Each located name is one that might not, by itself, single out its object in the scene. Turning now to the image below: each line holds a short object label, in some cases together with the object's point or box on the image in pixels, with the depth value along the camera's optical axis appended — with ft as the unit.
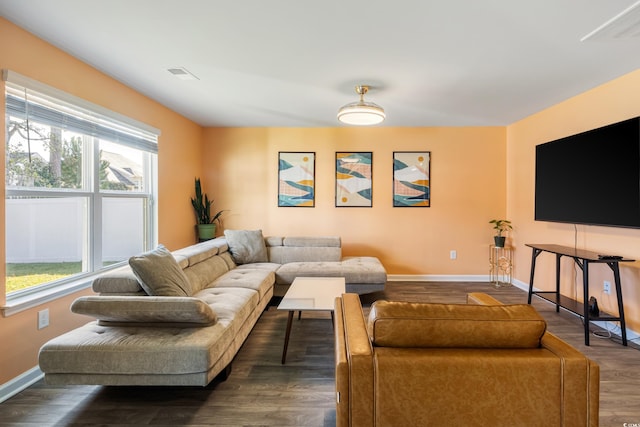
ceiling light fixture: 9.78
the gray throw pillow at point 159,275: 6.87
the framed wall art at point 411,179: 15.34
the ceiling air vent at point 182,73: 8.84
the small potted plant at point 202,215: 14.97
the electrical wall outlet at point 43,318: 7.04
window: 6.77
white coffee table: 7.70
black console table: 8.40
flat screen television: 8.05
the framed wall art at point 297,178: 15.55
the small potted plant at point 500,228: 14.23
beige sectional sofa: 5.61
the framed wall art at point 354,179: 15.46
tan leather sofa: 3.65
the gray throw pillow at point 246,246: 13.12
